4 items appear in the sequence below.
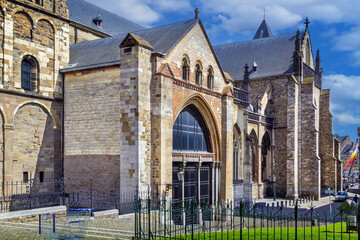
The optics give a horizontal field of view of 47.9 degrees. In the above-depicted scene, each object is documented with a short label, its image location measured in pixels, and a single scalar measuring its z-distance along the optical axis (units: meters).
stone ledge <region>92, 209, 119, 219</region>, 17.59
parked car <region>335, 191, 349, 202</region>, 41.38
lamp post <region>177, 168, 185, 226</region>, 21.37
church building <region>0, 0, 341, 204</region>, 20.31
